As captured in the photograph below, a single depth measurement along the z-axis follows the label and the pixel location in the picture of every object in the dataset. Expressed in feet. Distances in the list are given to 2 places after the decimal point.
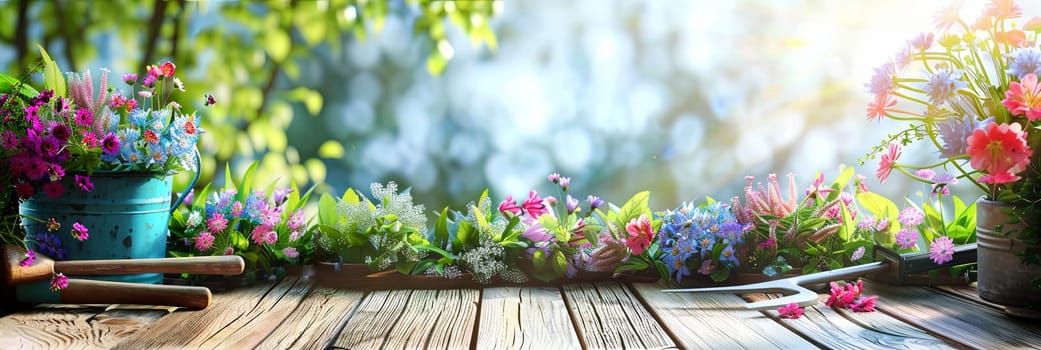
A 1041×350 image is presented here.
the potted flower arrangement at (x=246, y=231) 6.00
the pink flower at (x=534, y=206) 6.39
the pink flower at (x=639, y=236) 6.06
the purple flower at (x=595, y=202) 6.31
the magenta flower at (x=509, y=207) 6.42
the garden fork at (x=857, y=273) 5.23
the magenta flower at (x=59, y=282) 5.09
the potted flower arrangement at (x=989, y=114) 4.49
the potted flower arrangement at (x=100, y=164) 5.16
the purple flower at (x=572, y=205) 6.29
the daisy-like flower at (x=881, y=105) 5.08
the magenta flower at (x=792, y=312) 4.95
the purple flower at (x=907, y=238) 6.20
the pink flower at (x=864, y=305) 5.14
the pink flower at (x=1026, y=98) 4.39
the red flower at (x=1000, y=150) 4.33
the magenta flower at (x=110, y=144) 5.10
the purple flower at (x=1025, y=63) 4.58
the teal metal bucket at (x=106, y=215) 5.41
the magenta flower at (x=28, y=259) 5.06
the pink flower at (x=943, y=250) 5.62
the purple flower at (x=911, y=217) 6.29
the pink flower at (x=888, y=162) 4.99
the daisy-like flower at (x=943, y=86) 4.72
